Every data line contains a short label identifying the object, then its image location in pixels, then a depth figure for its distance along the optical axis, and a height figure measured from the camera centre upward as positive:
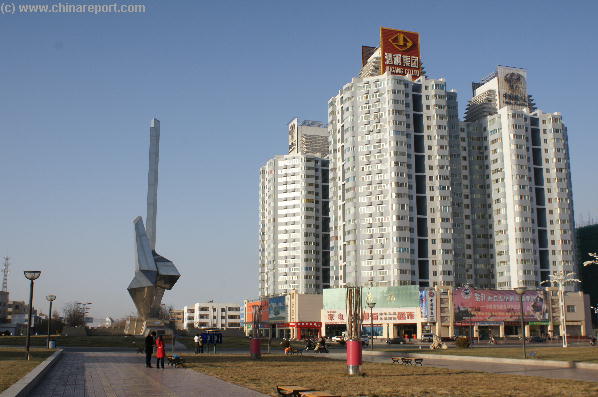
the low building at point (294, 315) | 145.88 -0.15
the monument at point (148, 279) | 99.69 +5.54
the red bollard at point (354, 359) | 28.70 -1.97
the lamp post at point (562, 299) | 69.54 +1.66
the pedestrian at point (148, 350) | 33.22 -1.80
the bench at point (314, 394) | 17.78 -2.21
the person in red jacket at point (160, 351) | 32.52 -1.81
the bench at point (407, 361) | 37.07 -2.73
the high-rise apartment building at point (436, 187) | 129.62 +26.38
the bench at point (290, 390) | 19.08 -2.27
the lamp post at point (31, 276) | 40.38 +2.43
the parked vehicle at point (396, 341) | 94.57 -4.01
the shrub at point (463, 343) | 64.06 -2.85
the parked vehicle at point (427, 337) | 102.57 -3.73
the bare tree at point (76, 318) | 167.65 -0.86
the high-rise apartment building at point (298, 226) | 167.88 +23.26
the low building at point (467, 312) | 122.38 +0.36
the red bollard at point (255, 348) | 42.62 -2.19
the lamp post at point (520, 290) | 43.00 +1.57
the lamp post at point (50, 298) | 57.62 +1.49
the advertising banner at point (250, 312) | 164.00 +0.69
